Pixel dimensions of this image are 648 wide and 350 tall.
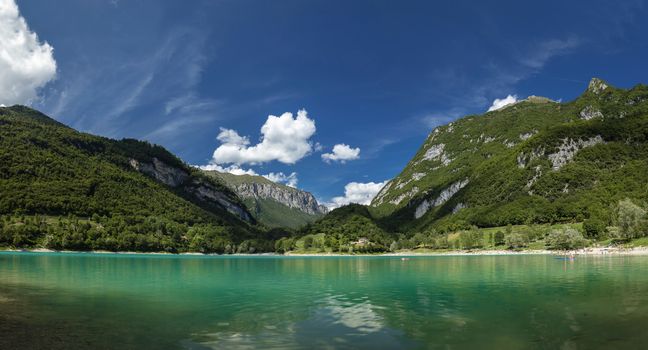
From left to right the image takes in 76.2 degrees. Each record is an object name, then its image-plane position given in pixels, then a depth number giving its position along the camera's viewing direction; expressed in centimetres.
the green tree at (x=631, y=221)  14338
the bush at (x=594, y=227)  18050
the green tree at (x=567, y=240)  17038
